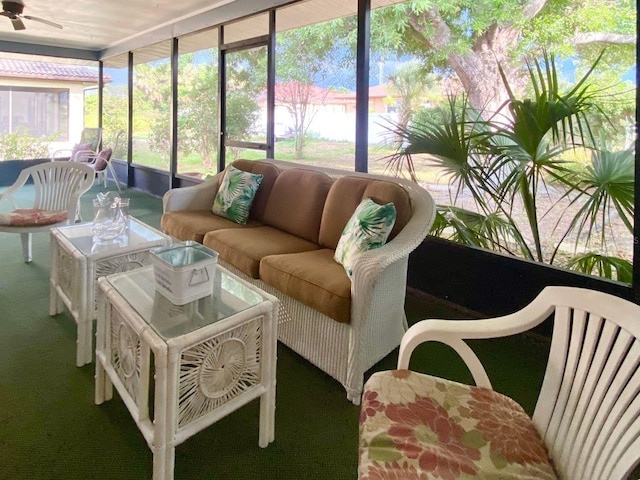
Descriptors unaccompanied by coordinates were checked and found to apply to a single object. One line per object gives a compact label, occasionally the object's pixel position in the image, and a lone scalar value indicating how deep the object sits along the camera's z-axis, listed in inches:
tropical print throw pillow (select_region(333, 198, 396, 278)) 78.7
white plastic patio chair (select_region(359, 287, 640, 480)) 37.4
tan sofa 73.3
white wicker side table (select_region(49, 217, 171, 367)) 81.2
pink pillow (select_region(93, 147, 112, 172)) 256.5
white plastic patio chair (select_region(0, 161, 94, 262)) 127.8
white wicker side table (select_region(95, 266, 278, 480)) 52.2
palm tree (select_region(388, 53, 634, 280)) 85.1
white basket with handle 60.7
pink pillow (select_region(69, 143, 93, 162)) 273.5
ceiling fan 185.0
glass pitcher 93.7
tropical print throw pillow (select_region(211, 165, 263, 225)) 118.8
